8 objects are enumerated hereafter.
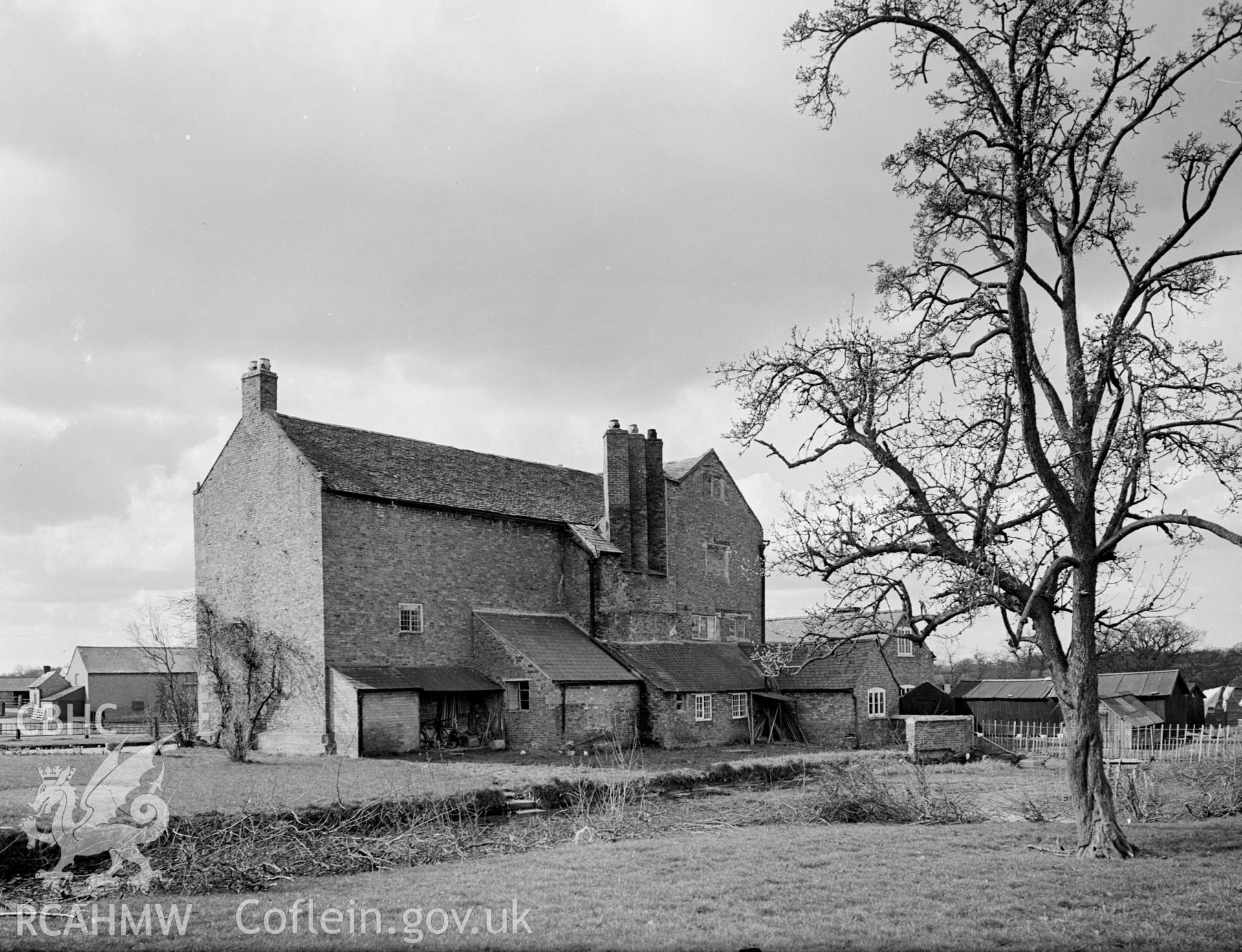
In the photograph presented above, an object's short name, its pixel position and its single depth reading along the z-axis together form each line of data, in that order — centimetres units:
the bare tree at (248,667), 3209
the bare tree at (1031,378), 1433
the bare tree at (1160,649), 7694
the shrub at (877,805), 1920
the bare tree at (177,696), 3613
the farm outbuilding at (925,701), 4194
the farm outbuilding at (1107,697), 4678
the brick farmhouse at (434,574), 3188
